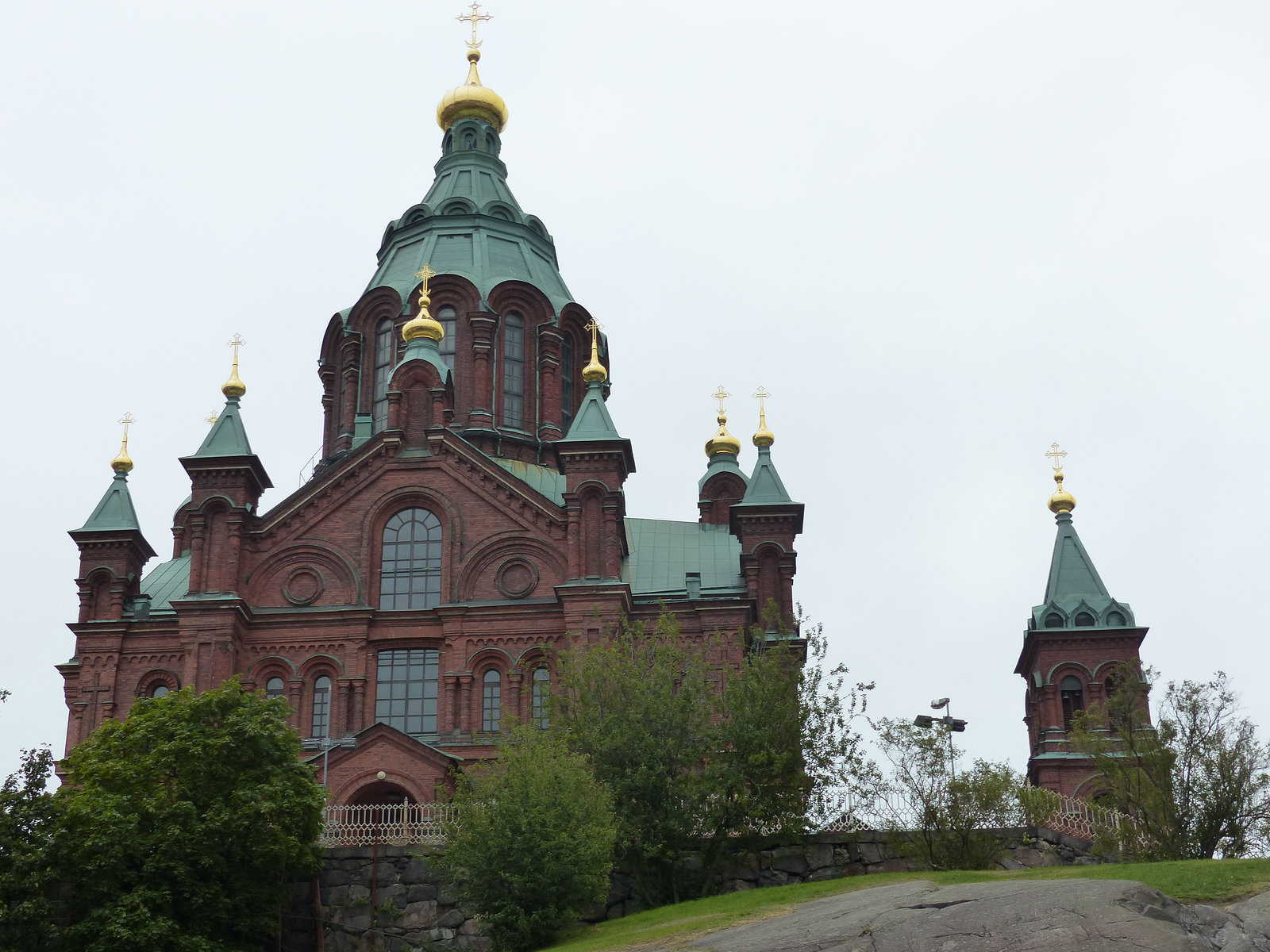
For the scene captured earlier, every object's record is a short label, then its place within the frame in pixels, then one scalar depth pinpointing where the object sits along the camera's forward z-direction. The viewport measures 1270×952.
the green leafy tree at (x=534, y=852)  29.16
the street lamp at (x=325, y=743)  41.62
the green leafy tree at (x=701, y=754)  31.86
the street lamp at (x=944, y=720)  32.61
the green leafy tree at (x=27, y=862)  28.28
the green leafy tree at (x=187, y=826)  28.95
